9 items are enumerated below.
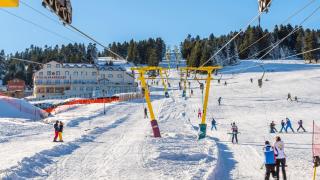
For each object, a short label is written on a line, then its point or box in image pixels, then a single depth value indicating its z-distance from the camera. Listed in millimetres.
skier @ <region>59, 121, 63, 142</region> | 25608
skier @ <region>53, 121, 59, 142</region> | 25559
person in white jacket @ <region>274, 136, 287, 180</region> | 15578
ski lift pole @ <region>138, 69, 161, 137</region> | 28609
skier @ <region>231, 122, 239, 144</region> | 27875
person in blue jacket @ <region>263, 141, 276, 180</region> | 15352
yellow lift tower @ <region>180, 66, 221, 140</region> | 28547
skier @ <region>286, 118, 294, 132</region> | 37275
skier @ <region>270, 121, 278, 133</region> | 36344
